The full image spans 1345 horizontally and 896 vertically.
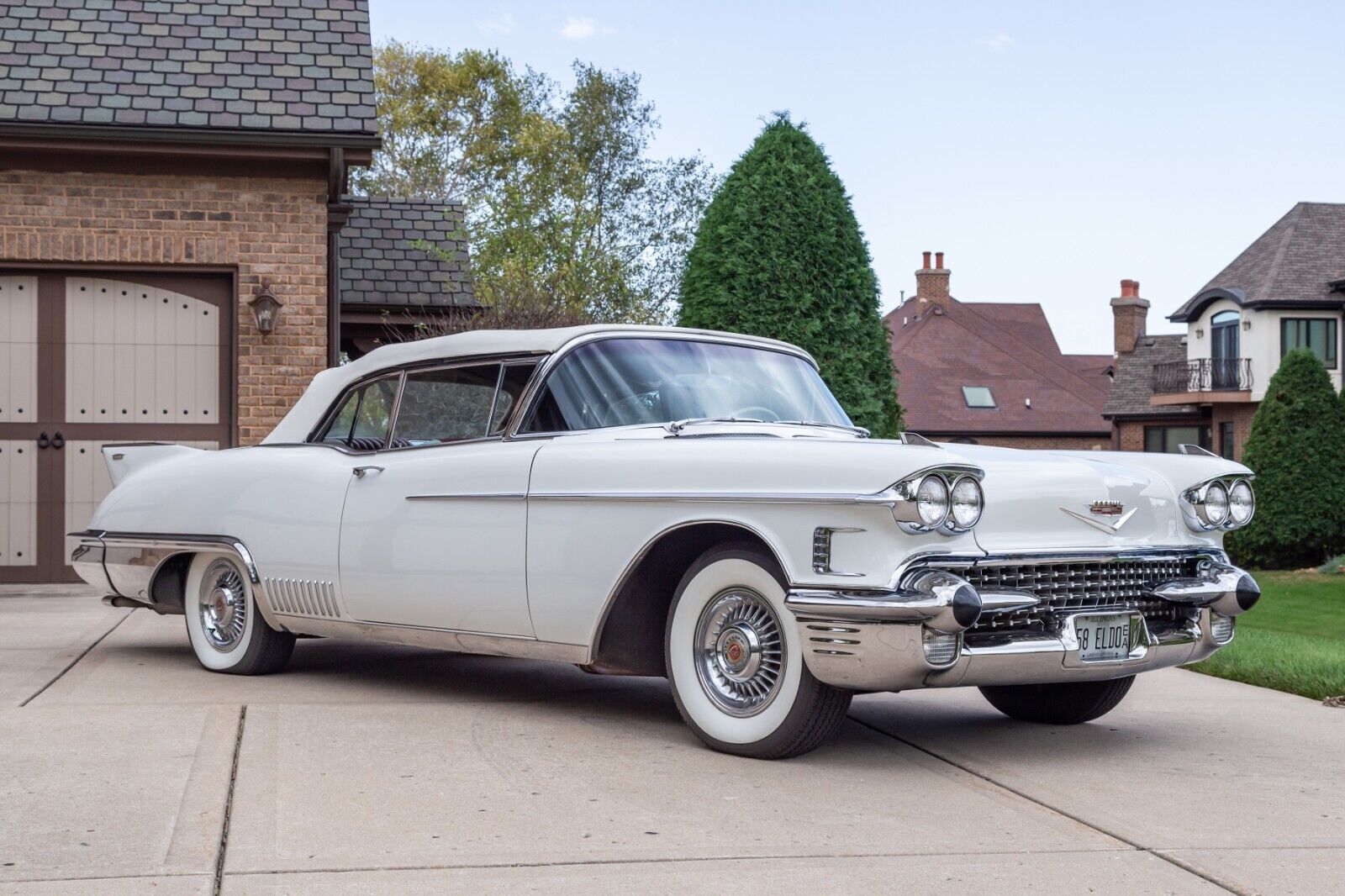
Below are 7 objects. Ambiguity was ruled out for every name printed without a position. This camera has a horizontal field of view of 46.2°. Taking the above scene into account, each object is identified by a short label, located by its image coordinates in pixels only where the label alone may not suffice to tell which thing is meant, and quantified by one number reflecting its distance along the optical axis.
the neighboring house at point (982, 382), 52.50
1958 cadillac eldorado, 4.81
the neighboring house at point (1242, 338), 40.50
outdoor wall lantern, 11.88
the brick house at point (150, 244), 11.70
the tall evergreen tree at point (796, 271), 12.72
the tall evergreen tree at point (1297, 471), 28.33
